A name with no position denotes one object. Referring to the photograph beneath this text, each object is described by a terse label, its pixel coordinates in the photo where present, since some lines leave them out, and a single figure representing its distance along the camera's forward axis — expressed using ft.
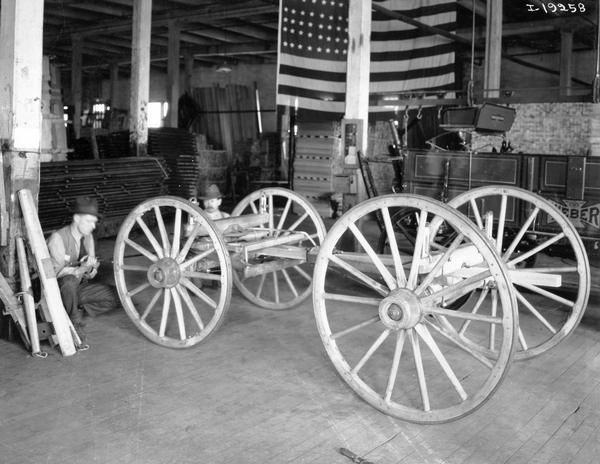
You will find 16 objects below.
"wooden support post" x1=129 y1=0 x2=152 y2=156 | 36.86
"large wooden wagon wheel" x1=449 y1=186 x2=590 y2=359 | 15.71
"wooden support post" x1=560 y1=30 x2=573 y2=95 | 49.85
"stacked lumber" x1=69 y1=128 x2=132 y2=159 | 43.01
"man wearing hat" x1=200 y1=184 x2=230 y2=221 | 21.57
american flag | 28.04
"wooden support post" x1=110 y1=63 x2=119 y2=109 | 72.23
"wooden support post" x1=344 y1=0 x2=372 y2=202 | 25.75
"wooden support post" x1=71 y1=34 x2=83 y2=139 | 57.93
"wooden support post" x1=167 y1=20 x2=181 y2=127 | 51.31
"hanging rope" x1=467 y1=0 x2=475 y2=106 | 33.63
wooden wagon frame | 12.05
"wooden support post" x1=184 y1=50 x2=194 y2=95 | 65.36
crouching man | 17.57
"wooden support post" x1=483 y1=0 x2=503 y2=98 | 38.60
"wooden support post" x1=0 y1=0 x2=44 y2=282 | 16.80
